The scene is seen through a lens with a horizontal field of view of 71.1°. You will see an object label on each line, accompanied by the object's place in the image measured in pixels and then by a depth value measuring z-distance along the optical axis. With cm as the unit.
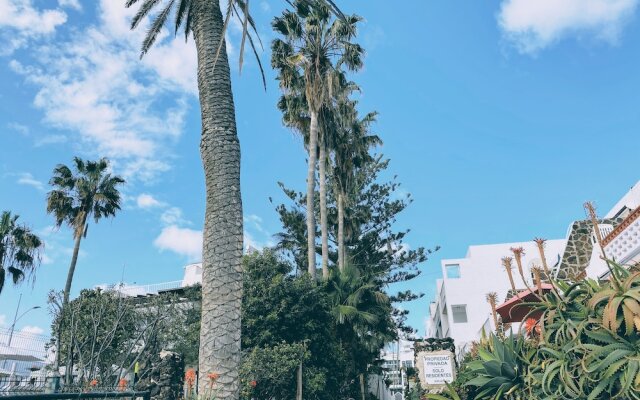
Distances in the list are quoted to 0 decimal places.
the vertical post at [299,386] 1401
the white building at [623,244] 895
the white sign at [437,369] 1206
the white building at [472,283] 3347
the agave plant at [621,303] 488
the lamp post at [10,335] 2264
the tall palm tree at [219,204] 606
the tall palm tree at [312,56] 1988
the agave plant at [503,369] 661
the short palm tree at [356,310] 1716
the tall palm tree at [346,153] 2262
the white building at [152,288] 2782
